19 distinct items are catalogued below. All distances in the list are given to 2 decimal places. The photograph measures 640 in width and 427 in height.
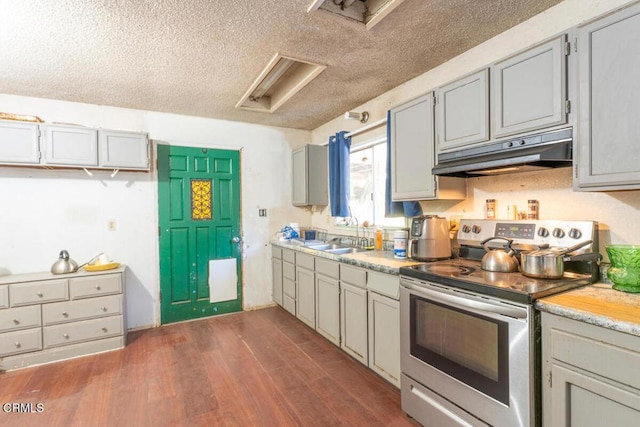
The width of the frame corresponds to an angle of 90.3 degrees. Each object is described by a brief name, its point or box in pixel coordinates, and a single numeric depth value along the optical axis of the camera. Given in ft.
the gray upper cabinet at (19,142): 9.52
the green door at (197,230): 12.43
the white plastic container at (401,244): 8.32
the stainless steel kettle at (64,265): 10.04
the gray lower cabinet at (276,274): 13.47
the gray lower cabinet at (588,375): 3.71
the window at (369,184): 11.12
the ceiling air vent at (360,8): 5.95
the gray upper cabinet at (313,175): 13.48
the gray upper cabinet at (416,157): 7.66
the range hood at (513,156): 5.28
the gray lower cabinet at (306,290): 10.71
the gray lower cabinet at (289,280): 12.15
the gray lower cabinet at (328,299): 9.37
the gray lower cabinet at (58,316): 9.14
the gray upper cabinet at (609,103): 4.51
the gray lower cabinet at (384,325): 7.16
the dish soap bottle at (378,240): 10.37
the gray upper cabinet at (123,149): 10.72
